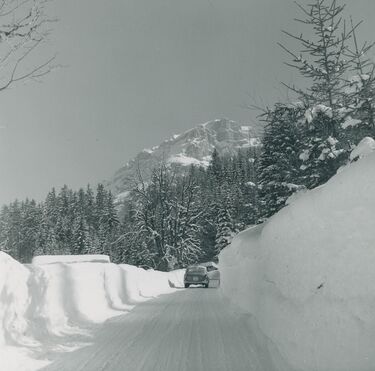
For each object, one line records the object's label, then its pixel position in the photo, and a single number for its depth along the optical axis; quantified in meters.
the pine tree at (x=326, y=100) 16.25
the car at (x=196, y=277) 36.03
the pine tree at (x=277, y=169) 33.25
